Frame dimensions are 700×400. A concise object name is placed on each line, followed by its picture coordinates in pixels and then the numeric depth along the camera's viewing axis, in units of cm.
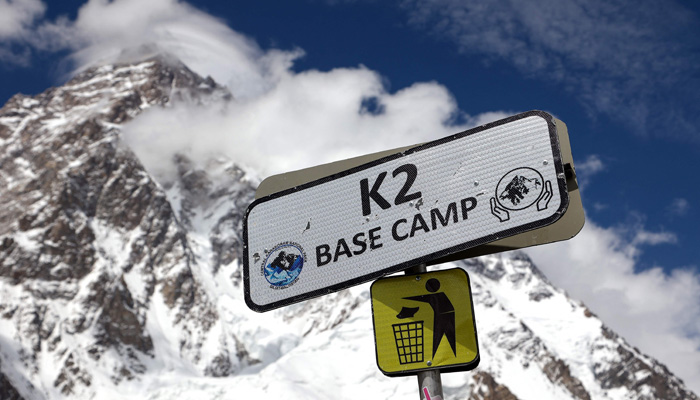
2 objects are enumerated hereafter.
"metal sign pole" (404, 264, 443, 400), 258
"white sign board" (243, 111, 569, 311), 259
